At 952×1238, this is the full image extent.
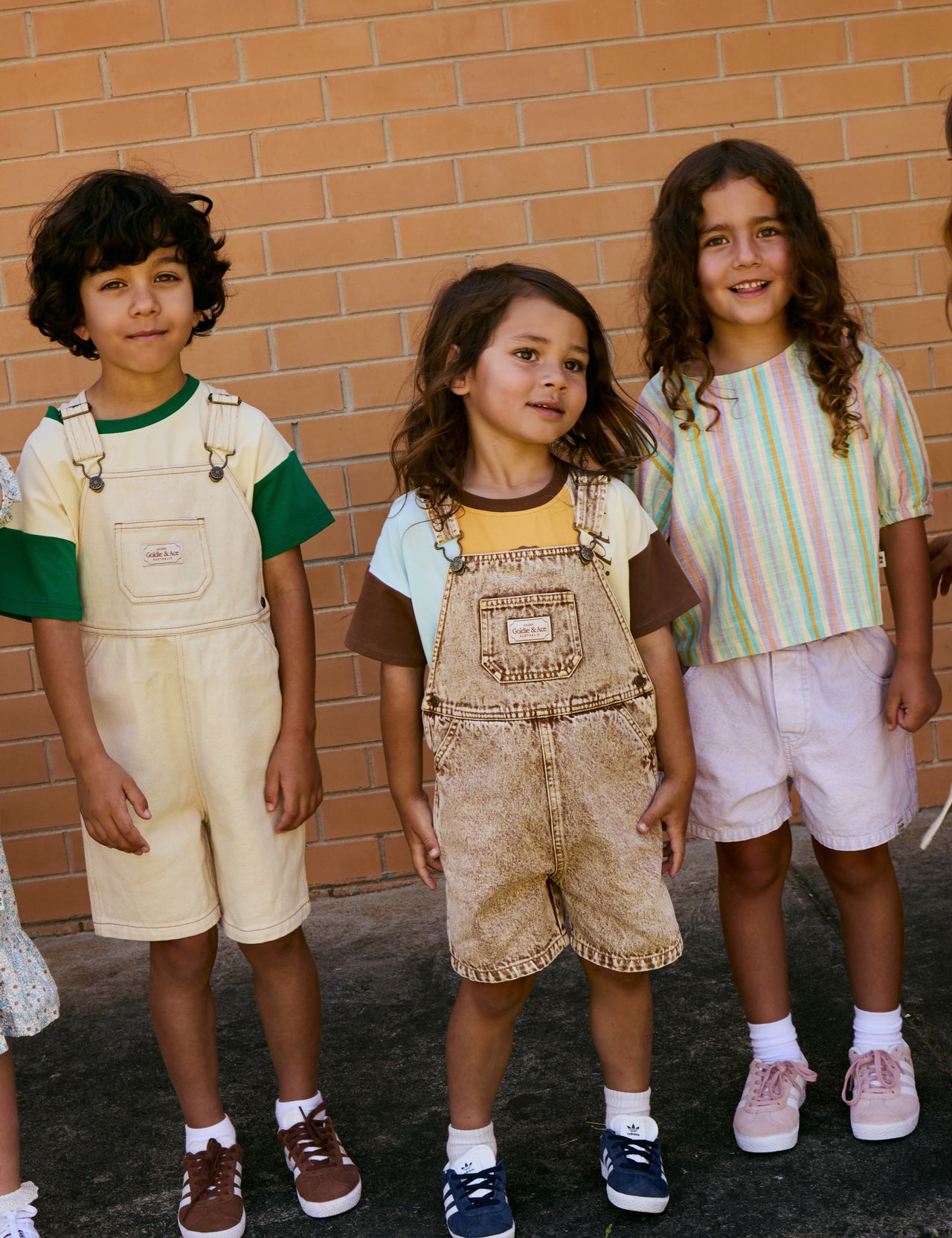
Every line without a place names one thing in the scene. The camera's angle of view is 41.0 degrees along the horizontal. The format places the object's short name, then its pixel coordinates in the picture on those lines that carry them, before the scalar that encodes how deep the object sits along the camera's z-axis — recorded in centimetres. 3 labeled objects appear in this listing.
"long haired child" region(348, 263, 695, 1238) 218
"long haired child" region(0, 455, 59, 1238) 223
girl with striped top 242
